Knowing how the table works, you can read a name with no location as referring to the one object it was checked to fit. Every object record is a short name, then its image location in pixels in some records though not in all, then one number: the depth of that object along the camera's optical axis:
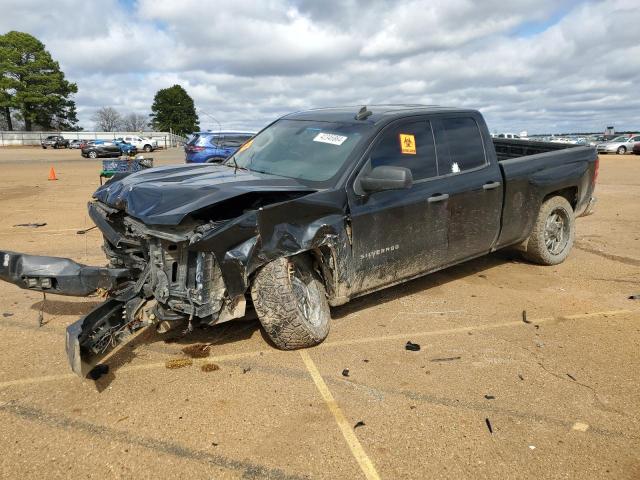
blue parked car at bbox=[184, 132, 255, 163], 19.54
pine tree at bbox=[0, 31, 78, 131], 70.31
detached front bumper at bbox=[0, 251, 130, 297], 3.81
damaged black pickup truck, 3.47
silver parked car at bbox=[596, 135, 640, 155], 39.88
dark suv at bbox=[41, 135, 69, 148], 60.31
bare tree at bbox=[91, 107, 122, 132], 106.00
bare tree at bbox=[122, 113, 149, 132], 109.38
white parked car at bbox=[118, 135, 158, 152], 52.53
